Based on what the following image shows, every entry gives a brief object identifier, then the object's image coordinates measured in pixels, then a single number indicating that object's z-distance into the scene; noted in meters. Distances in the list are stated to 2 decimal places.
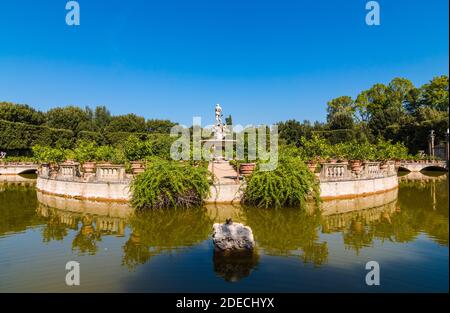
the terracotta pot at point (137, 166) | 14.81
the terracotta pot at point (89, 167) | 16.15
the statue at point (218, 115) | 32.53
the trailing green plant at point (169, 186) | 12.80
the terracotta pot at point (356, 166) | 16.58
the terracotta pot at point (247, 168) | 14.29
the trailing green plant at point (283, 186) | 12.88
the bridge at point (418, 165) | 34.34
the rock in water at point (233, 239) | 7.52
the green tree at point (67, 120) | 52.22
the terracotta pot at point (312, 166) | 15.53
